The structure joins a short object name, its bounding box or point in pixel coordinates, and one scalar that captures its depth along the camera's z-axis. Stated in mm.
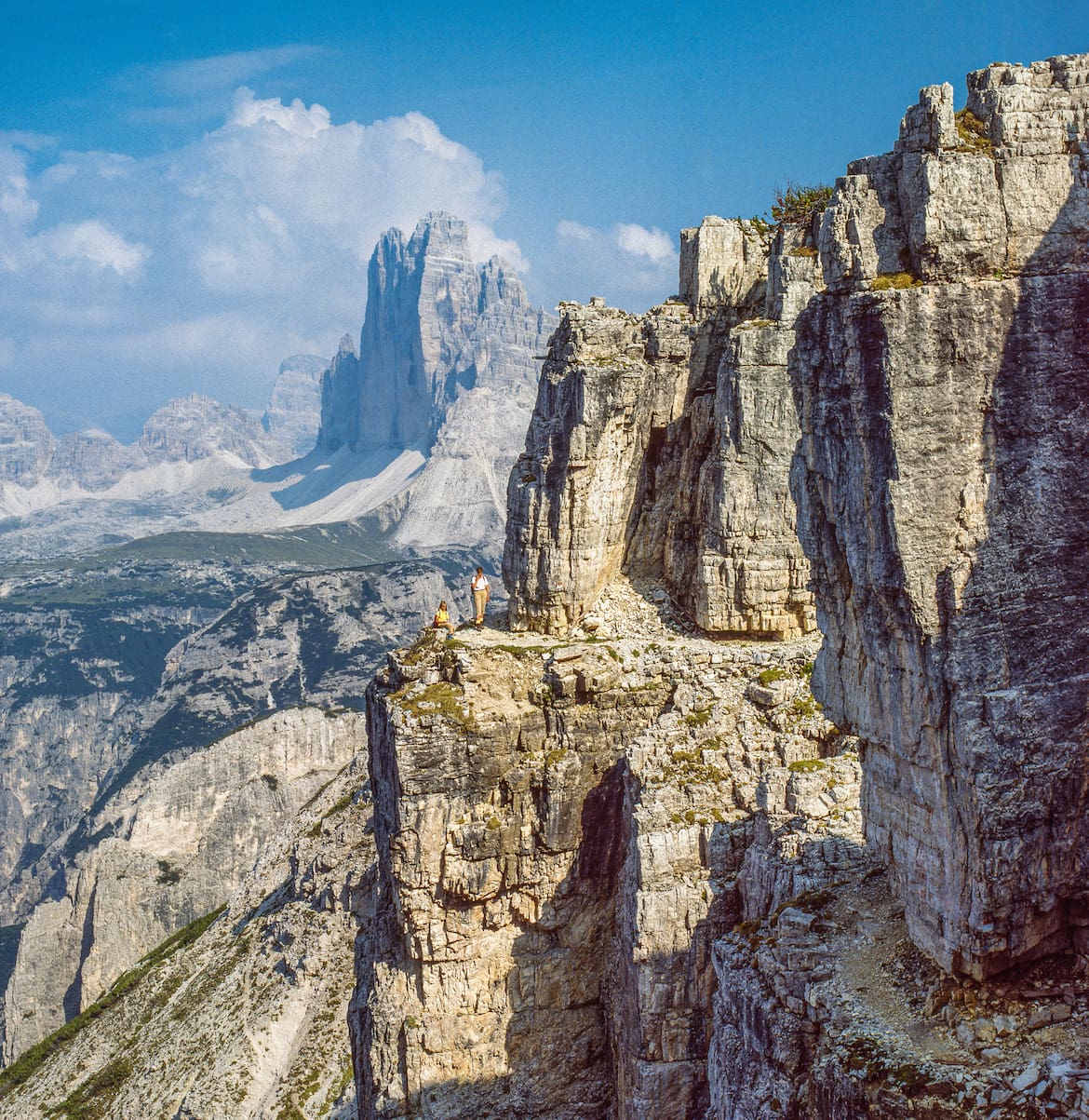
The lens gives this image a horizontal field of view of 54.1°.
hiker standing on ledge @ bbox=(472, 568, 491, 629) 38750
